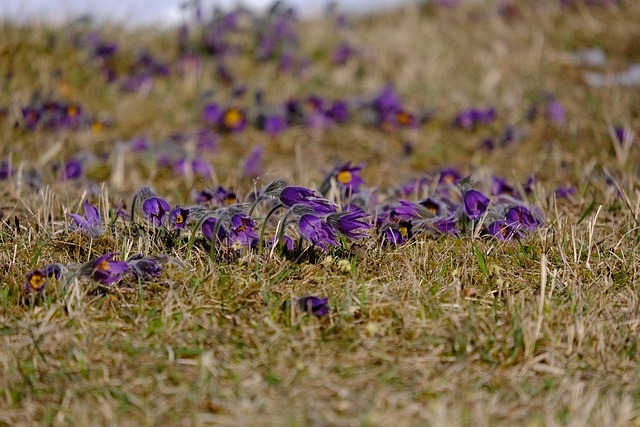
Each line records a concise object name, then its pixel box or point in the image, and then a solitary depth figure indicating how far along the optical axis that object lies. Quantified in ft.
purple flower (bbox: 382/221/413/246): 17.48
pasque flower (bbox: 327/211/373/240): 15.78
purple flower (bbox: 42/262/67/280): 15.15
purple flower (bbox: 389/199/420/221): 18.78
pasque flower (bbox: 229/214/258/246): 16.29
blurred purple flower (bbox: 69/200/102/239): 17.30
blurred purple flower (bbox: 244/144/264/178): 28.45
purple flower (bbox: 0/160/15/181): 24.27
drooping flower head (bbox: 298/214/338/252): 15.60
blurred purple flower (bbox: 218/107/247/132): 33.63
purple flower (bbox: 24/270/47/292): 14.90
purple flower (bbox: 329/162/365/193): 21.09
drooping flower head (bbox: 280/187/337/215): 15.97
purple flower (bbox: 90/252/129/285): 14.98
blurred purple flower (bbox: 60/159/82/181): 26.66
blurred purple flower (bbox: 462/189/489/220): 18.08
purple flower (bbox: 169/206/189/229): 16.80
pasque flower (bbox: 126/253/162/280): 15.26
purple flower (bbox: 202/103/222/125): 33.63
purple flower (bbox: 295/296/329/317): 14.34
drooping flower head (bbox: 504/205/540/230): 18.35
